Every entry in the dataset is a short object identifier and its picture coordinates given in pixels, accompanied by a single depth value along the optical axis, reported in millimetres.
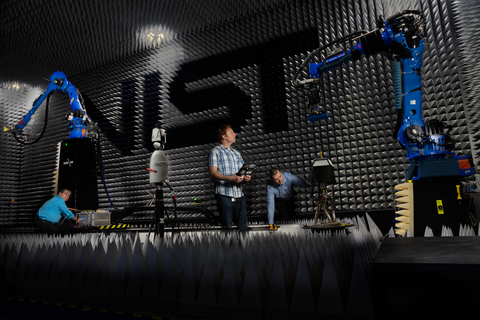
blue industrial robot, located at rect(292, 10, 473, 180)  2014
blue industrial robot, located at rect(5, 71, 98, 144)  5031
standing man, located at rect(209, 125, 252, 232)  2559
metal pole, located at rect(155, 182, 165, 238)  2266
